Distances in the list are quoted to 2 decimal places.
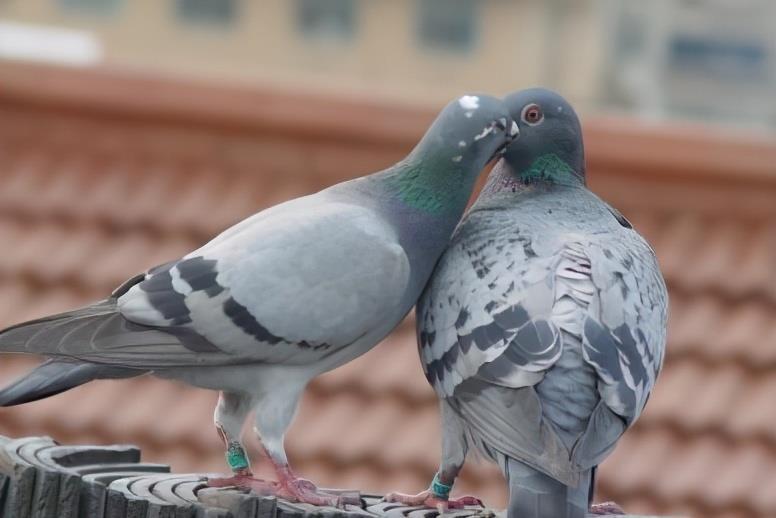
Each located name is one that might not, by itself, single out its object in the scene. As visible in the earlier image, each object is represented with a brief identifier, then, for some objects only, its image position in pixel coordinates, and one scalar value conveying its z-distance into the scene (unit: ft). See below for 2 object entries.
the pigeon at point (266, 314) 15.92
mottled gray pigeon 15.15
